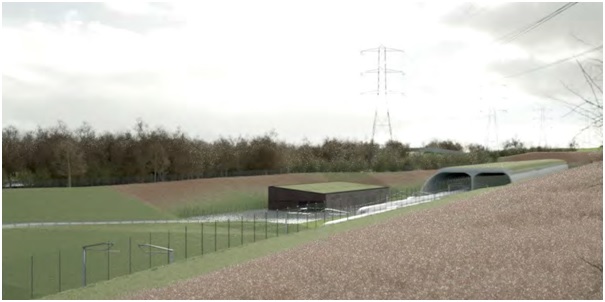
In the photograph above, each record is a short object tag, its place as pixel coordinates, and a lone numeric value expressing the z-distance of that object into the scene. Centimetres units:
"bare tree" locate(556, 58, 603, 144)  1236
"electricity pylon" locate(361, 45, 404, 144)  6944
